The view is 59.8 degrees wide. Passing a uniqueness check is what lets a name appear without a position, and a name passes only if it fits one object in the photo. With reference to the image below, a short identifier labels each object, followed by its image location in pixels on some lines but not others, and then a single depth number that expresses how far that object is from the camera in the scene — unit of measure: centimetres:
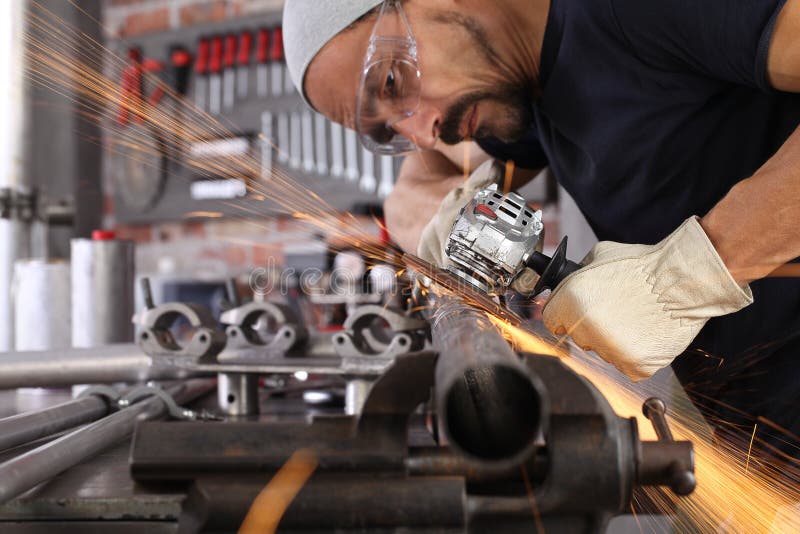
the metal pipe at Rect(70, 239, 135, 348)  162
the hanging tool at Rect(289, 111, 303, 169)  414
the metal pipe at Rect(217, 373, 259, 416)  132
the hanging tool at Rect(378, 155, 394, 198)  382
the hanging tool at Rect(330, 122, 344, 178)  404
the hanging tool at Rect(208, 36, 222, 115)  425
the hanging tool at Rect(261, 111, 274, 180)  417
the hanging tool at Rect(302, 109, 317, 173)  409
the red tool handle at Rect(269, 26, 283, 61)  409
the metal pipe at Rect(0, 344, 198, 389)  136
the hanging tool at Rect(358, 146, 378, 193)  391
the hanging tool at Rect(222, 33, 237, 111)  423
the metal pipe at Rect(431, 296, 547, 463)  51
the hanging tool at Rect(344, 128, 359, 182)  399
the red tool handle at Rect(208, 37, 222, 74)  424
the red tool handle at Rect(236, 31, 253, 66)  416
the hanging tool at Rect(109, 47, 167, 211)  443
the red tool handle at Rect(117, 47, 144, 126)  439
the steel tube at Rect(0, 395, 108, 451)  88
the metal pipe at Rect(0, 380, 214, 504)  67
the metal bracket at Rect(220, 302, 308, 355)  137
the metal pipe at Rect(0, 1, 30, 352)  196
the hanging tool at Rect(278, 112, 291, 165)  415
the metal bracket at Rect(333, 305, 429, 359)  127
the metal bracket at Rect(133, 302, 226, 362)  129
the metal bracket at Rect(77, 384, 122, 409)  111
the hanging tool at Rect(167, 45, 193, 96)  432
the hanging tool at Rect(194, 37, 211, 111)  426
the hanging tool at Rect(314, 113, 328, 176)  407
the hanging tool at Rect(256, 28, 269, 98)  411
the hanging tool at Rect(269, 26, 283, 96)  410
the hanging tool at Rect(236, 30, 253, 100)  417
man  98
